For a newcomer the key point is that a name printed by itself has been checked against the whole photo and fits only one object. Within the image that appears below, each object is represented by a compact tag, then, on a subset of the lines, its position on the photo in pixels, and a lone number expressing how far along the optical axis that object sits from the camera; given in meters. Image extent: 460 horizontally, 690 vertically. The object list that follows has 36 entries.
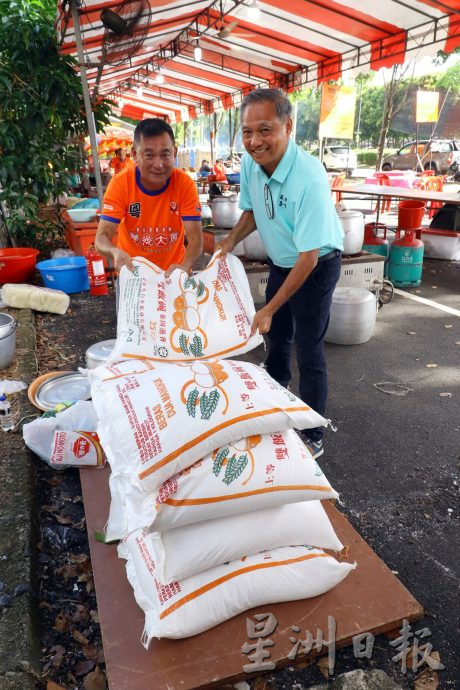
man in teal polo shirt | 1.94
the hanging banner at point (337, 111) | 9.12
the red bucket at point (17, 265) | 5.32
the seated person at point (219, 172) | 13.95
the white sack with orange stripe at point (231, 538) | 1.48
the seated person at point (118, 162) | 12.23
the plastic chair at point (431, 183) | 11.27
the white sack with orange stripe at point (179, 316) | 2.06
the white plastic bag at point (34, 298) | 4.70
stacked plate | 2.91
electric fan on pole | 4.50
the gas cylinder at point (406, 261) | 5.67
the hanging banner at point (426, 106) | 10.06
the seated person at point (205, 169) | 18.58
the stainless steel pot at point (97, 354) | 3.13
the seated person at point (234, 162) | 21.17
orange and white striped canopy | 6.71
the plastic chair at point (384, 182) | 11.62
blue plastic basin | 5.32
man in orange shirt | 2.40
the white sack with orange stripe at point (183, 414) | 1.49
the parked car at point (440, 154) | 19.05
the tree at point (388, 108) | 13.97
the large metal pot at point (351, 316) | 4.00
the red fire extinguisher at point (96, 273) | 5.40
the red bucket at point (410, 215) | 5.83
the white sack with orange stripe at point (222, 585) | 1.47
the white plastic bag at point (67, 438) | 2.33
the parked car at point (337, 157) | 23.97
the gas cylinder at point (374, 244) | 5.82
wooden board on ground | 1.41
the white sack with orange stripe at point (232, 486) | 1.46
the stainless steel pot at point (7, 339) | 3.30
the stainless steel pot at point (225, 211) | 5.03
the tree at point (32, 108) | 5.56
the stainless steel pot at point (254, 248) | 4.60
